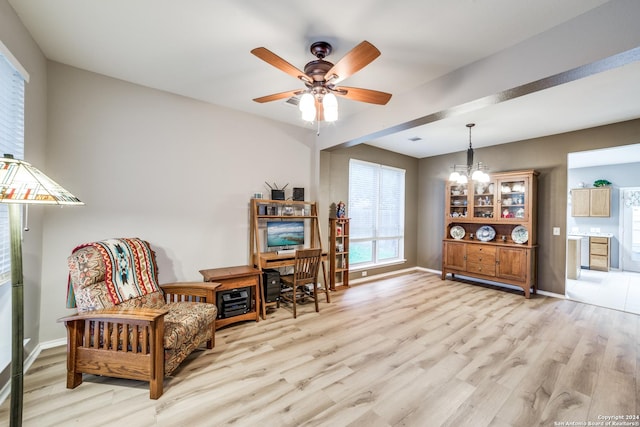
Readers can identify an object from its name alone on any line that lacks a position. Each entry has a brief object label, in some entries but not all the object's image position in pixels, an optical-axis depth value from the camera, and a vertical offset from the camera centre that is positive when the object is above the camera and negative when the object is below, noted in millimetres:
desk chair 3418 -757
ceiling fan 1811 +1063
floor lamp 1228 -27
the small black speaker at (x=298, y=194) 4109 +316
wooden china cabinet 4457 -255
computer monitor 3883 -304
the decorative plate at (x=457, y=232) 5422 -327
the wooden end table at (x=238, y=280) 3012 -802
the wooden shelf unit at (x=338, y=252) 4586 -666
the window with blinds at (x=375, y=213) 5242 +37
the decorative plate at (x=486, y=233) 5047 -319
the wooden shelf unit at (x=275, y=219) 3543 -161
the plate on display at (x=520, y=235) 4573 -308
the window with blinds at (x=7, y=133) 1878 +590
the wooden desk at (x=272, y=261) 3446 -645
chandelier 4125 +683
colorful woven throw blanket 2227 -514
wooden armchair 1914 -886
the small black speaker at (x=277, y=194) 3908 +295
